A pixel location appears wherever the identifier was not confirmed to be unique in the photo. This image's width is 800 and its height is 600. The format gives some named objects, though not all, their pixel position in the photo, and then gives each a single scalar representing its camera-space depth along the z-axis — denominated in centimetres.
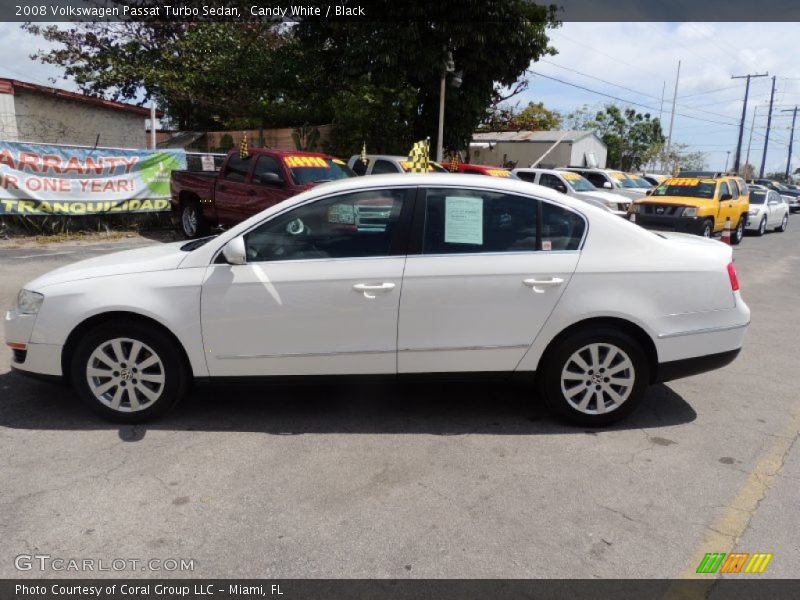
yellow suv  1395
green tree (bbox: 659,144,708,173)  6821
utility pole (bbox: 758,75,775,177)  6281
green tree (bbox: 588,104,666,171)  5209
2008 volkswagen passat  397
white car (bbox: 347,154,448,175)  1387
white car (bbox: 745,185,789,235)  1947
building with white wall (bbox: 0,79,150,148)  1470
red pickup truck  1041
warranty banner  1113
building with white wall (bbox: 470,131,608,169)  3644
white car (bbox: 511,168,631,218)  1648
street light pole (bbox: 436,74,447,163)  1897
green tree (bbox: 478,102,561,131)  3350
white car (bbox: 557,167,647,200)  2041
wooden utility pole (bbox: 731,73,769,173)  5231
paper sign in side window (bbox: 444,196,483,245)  409
